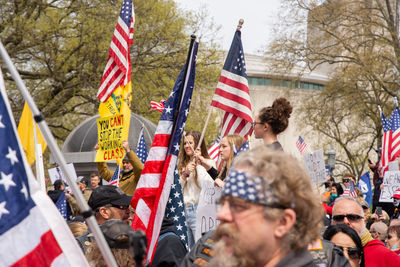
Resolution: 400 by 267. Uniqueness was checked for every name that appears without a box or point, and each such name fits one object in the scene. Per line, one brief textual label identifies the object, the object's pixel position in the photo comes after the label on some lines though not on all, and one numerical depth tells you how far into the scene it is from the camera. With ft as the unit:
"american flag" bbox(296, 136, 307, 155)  43.40
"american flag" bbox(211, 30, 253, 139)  23.27
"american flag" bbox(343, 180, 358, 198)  32.25
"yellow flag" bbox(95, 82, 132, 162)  27.30
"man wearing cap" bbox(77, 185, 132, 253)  15.84
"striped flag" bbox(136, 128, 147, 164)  29.89
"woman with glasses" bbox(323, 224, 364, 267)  15.39
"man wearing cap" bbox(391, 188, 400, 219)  30.05
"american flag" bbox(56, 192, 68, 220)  28.28
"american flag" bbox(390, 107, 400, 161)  40.96
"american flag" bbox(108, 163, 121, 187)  28.02
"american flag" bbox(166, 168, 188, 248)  17.03
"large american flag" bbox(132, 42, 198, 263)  14.57
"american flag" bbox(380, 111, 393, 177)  43.03
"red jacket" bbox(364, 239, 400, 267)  16.53
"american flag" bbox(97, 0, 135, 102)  28.09
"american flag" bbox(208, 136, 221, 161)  35.35
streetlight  96.46
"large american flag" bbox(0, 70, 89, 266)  8.97
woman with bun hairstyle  17.11
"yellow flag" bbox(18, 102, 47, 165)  26.05
